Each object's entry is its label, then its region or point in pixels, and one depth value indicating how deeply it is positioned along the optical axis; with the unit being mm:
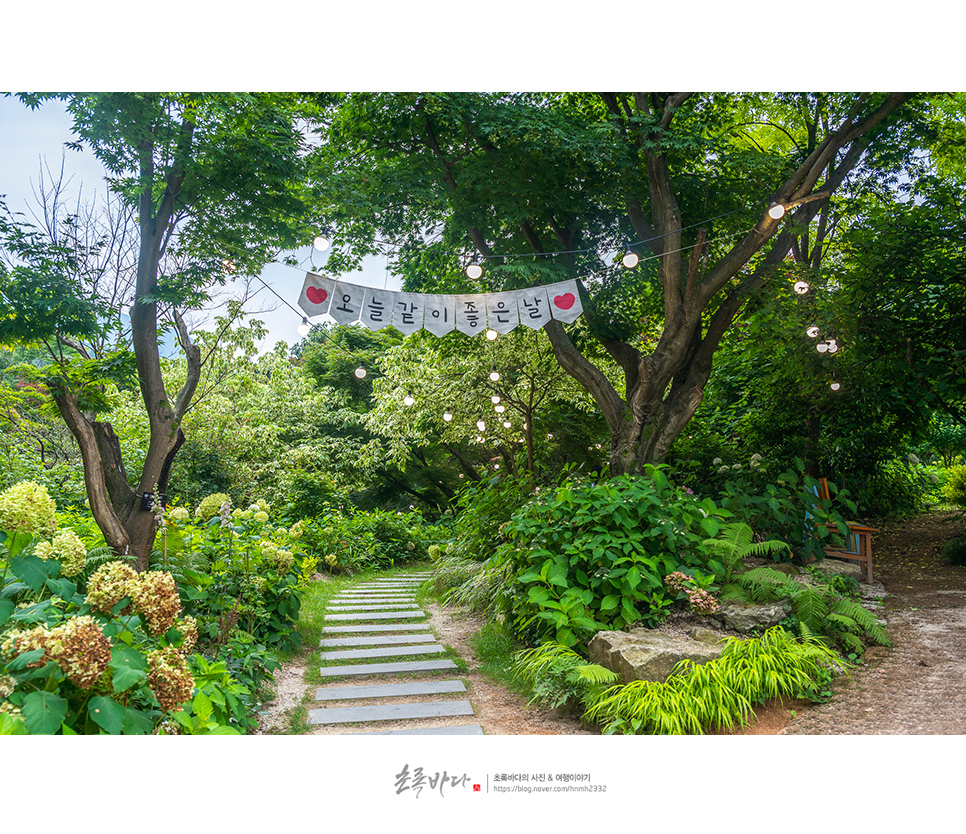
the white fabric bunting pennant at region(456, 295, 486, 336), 3459
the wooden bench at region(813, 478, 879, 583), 4270
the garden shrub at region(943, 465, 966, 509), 7019
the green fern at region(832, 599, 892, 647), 2943
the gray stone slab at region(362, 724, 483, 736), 2316
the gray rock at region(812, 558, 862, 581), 4094
